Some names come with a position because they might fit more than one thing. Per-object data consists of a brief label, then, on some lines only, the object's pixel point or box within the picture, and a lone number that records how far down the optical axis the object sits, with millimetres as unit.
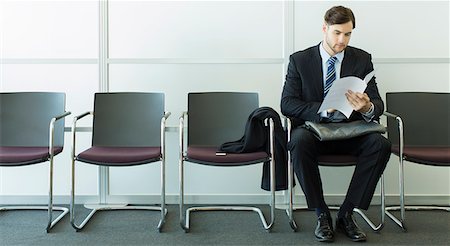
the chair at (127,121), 3539
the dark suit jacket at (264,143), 3191
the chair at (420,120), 3506
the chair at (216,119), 3506
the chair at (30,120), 3537
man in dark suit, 2986
